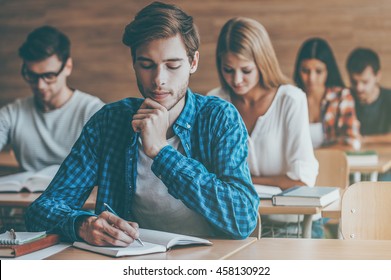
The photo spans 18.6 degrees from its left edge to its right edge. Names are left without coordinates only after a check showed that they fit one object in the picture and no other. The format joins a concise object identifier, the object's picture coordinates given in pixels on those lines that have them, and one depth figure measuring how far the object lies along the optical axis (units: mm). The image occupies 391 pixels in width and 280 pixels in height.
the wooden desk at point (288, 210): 4391
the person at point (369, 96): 6899
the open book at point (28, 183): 5060
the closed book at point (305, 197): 4414
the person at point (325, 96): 7109
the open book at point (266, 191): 4696
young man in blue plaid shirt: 3287
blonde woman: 4968
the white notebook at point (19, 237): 3063
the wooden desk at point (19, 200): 4542
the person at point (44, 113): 5486
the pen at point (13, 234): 3094
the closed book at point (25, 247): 3025
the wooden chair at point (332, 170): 5457
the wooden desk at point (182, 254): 3042
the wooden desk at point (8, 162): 5712
